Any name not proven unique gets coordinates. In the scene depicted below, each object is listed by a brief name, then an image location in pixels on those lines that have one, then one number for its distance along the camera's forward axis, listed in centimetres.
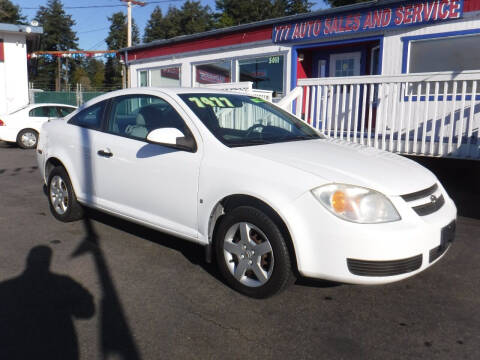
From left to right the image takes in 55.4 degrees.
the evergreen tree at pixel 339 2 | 4069
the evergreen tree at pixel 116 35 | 8054
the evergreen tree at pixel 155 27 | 7706
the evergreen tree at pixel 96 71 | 8125
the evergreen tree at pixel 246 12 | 6022
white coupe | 296
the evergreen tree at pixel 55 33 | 7606
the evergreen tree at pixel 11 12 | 6918
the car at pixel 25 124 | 1312
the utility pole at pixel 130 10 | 3097
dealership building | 851
